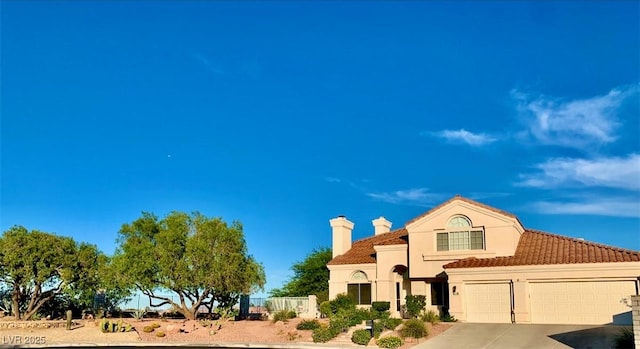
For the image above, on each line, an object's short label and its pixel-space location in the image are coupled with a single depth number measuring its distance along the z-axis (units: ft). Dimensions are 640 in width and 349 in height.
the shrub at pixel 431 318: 99.76
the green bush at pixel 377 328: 92.43
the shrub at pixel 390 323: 95.45
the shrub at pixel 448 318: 103.04
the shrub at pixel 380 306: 116.16
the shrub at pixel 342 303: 120.67
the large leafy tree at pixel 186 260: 125.18
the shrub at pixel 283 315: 111.80
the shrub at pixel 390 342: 85.97
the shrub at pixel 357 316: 99.69
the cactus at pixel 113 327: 105.78
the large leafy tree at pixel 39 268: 126.52
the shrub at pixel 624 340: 71.97
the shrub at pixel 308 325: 100.78
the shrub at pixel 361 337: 89.81
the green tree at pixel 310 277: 197.16
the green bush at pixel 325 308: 120.86
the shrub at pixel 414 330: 89.92
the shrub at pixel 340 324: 96.78
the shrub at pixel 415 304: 109.60
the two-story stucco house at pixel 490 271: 97.60
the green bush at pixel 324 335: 93.97
